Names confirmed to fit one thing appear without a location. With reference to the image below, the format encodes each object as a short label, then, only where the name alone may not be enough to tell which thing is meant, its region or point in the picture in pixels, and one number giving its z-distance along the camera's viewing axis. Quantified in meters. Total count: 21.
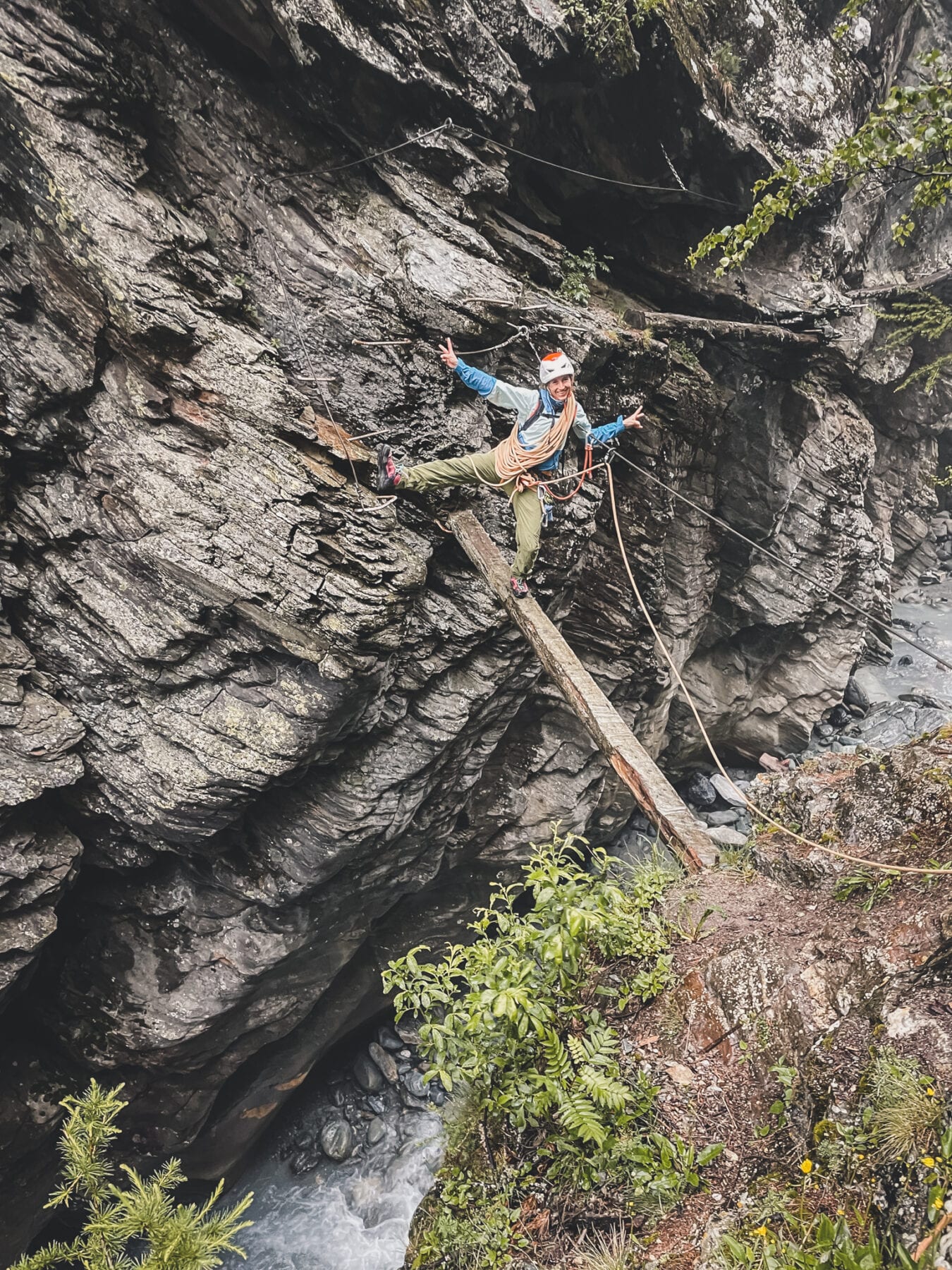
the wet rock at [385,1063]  11.71
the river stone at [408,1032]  12.05
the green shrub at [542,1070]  4.08
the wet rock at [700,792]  16.03
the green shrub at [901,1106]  3.32
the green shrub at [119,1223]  4.01
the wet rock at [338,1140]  10.85
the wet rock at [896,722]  15.45
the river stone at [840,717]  17.09
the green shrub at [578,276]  9.87
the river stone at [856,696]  17.28
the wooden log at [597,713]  5.79
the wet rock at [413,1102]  11.38
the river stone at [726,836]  13.89
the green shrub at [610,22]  8.63
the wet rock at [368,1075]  11.62
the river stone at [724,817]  15.40
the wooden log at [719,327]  10.71
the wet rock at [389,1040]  12.06
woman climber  7.10
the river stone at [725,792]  15.71
